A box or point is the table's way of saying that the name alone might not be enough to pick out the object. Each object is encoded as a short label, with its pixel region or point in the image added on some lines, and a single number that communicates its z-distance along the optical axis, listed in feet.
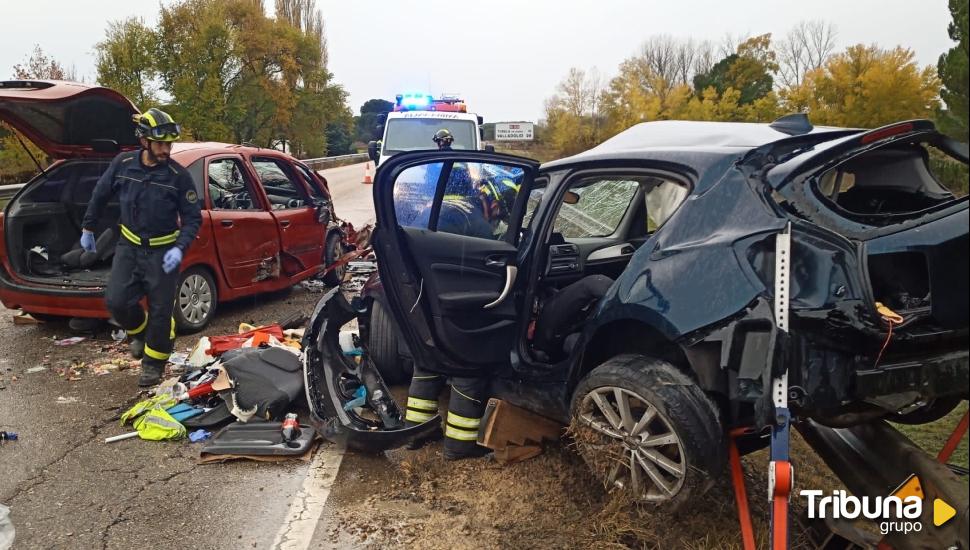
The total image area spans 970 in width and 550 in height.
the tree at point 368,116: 216.95
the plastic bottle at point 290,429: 12.62
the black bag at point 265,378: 13.46
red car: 17.83
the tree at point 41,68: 79.30
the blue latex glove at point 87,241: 17.28
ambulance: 38.50
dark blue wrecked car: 7.39
